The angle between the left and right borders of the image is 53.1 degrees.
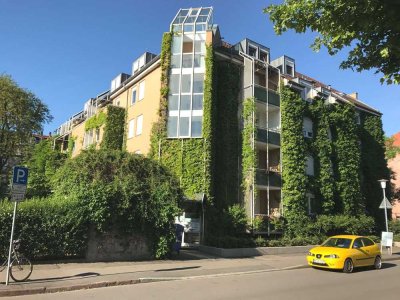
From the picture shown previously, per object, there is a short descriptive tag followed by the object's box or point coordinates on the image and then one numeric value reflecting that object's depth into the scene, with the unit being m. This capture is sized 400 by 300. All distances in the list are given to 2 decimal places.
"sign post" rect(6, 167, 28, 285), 11.77
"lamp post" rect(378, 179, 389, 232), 23.90
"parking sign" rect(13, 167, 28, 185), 11.77
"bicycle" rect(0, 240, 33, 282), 11.80
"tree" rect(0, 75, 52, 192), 38.91
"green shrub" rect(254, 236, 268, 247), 23.36
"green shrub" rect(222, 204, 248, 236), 24.81
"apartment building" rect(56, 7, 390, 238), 27.00
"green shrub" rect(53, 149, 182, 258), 16.66
